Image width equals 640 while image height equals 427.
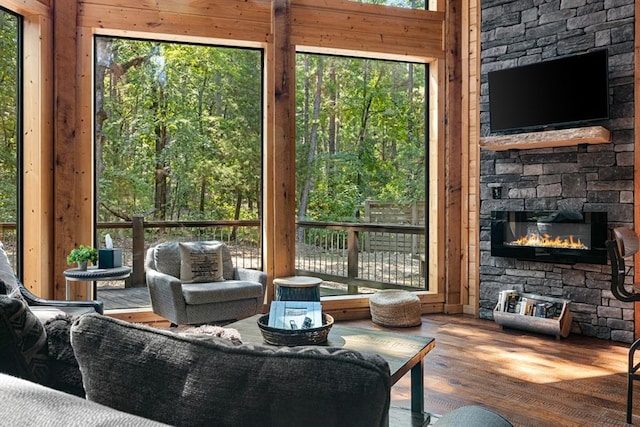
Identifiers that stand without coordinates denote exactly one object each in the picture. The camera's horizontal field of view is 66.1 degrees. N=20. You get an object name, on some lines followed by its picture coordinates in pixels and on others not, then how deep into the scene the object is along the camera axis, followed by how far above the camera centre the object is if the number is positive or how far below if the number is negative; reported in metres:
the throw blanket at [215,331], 2.00 -0.52
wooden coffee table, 2.29 -0.67
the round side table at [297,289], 4.19 -0.72
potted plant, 3.81 -0.37
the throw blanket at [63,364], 1.22 -0.39
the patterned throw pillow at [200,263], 4.56 -0.52
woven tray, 2.25 -0.59
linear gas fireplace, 4.45 -0.28
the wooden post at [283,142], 5.03 +0.68
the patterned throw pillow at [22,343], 1.13 -0.32
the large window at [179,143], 4.81 +0.66
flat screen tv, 4.39 +1.09
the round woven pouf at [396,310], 4.81 -1.01
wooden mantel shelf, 4.28 +0.63
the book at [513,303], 4.77 -0.94
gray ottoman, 1.15 -0.51
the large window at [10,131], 4.14 +0.67
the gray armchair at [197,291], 4.14 -0.71
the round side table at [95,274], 3.76 -0.51
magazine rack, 4.41 -1.06
